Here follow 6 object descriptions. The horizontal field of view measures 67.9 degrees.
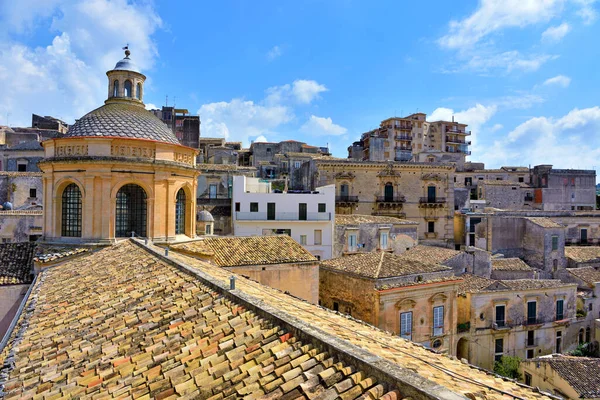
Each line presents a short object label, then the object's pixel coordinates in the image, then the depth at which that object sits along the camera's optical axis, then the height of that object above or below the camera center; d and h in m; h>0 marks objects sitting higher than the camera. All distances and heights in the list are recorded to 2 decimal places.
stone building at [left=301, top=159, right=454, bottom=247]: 39.31 +0.80
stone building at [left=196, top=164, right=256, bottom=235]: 38.84 +1.58
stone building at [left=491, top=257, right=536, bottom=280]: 31.55 -5.12
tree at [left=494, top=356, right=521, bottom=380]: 23.74 -9.07
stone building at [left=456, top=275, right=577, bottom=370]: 25.47 -7.01
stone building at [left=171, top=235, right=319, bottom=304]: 18.02 -2.61
